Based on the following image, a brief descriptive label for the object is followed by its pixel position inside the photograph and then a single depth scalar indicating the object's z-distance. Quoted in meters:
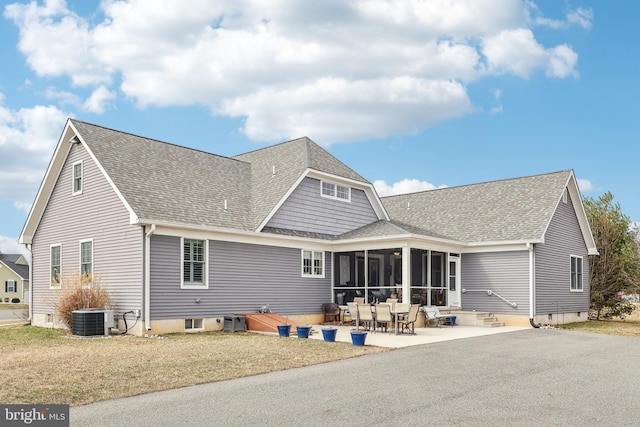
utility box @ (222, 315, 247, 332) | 19.25
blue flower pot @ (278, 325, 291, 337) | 17.14
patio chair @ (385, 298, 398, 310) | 21.41
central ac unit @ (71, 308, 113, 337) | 17.38
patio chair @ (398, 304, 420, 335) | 18.77
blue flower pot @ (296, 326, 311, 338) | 16.58
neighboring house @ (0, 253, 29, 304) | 65.12
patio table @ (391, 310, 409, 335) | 18.84
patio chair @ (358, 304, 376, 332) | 19.10
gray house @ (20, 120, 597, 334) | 18.59
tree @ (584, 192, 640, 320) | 29.64
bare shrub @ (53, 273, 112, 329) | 18.48
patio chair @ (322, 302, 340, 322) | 23.17
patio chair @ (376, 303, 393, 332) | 18.62
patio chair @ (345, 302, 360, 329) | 19.34
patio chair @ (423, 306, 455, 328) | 21.53
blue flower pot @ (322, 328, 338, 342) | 15.80
